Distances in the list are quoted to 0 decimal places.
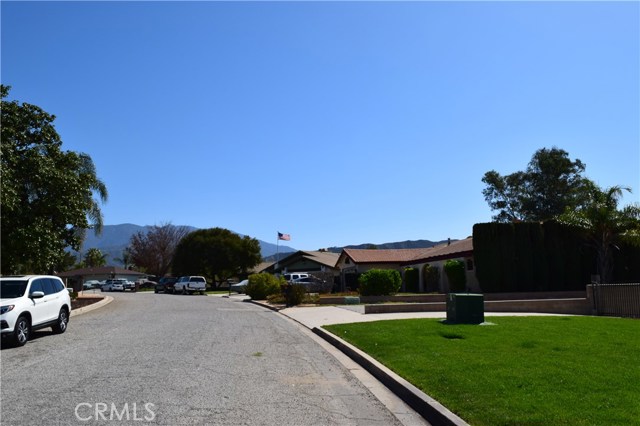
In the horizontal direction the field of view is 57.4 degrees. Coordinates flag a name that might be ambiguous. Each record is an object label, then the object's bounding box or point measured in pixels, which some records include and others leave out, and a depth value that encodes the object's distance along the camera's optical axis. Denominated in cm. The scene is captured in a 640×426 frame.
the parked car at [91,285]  8166
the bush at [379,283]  3253
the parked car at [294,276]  5184
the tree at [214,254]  7156
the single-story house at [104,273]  10231
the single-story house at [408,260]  3672
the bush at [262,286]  3962
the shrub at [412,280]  4284
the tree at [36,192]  2198
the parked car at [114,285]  7125
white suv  1385
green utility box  1691
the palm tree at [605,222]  3120
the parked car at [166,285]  6127
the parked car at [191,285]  5606
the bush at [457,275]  3512
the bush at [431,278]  3941
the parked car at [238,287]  5819
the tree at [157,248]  8931
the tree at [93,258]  12506
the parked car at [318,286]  4125
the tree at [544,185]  5725
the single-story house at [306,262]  6366
